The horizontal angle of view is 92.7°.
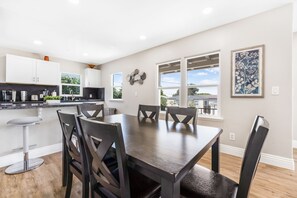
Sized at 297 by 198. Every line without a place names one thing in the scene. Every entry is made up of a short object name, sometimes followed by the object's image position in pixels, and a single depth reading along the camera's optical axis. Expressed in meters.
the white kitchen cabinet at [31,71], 3.54
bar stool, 2.04
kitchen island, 2.17
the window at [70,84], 4.83
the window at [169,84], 3.36
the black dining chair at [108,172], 0.75
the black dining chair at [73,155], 1.14
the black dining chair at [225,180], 0.69
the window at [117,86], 4.74
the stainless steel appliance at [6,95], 3.68
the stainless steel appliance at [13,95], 3.78
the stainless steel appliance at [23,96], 3.94
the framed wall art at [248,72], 2.26
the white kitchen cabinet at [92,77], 5.13
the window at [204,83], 2.79
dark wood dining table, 0.65
